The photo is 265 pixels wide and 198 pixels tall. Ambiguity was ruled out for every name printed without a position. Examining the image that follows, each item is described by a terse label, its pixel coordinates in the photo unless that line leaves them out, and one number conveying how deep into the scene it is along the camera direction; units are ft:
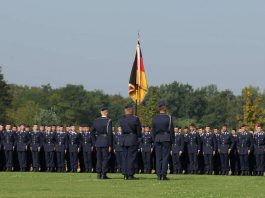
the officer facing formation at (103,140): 79.51
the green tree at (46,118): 302.33
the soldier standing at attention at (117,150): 104.99
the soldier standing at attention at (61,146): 109.81
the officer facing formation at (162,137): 77.54
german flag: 110.83
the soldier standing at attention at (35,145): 110.42
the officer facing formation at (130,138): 78.18
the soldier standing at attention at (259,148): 102.89
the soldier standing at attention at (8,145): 109.70
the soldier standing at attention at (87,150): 107.65
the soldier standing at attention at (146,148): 107.55
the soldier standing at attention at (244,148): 104.06
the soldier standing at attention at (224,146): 105.50
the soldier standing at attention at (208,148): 107.34
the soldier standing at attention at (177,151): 108.68
